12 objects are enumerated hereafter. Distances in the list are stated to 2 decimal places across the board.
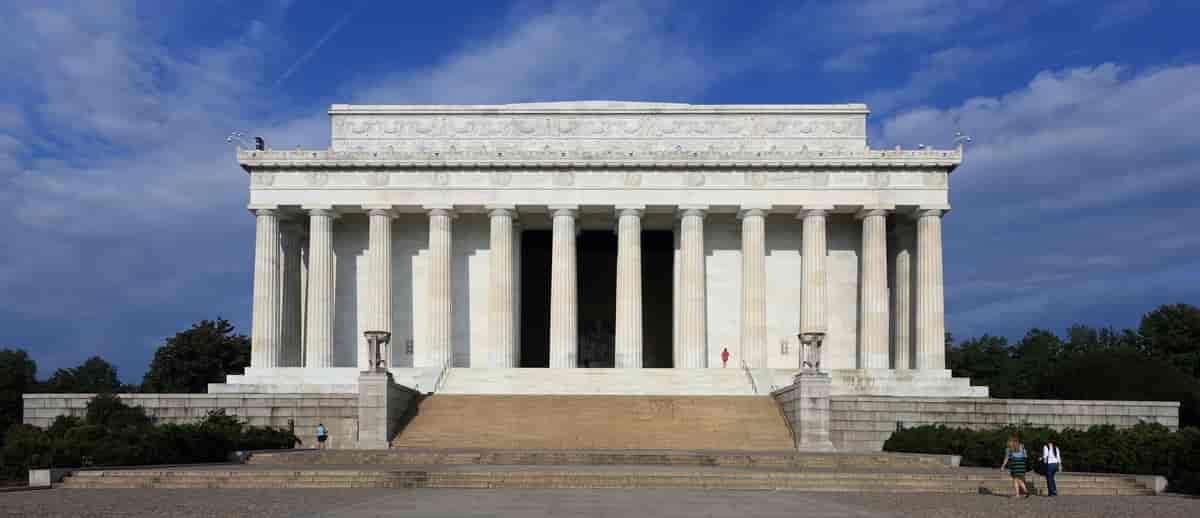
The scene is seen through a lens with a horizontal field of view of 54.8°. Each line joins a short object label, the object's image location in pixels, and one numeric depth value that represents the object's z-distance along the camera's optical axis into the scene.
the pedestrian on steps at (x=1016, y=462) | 24.86
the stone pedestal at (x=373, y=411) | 38.75
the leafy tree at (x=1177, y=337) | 73.69
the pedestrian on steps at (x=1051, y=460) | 25.38
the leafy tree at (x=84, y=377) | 63.72
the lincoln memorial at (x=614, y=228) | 56.53
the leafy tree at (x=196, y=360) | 71.88
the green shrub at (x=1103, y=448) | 27.14
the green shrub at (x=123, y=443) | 28.64
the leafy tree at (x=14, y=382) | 49.12
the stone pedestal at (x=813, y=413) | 38.84
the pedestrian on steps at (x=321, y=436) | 38.59
